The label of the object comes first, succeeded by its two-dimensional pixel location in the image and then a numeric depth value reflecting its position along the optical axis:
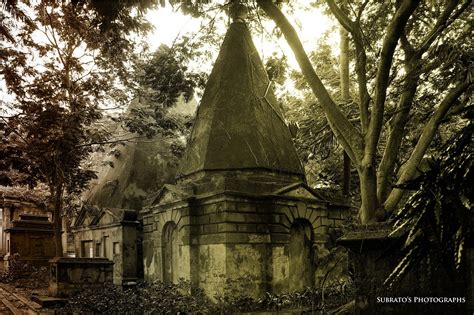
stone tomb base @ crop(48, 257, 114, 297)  13.38
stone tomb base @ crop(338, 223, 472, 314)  3.39
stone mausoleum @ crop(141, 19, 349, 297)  12.66
